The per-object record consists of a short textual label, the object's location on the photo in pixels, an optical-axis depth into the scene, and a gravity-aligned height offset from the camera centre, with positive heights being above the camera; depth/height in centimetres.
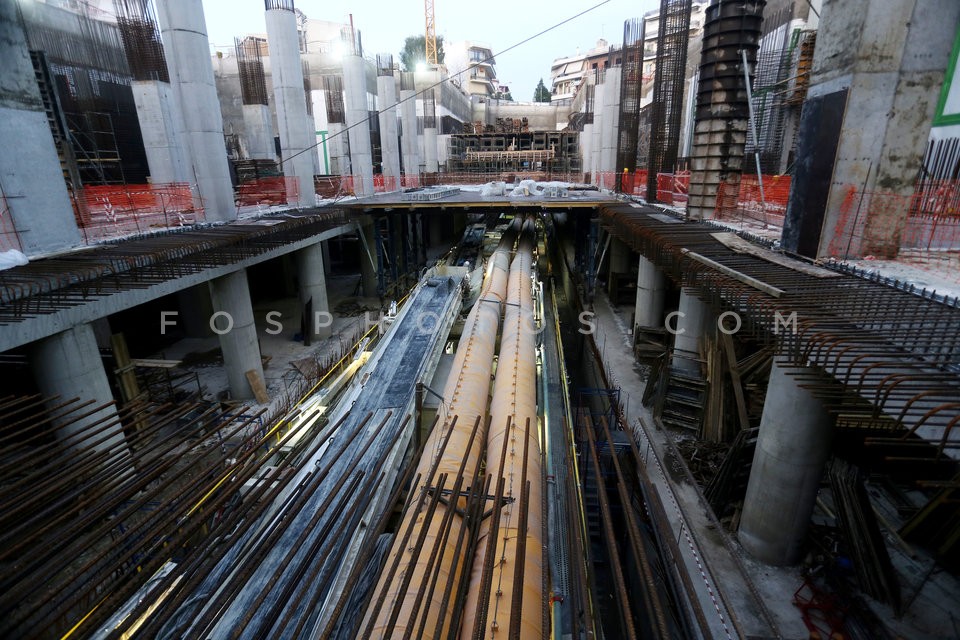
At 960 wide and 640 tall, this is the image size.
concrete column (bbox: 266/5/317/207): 1752 +327
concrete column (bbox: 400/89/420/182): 3462 +254
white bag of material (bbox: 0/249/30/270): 858 -134
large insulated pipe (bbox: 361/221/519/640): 404 -366
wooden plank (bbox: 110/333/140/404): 1102 -433
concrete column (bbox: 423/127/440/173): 4434 +268
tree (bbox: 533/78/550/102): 10875 +1921
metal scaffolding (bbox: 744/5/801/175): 2195 +374
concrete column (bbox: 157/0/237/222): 1338 +251
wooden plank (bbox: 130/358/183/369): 1097 -422
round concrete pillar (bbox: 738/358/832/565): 691 -463
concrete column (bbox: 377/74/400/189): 3078 +328
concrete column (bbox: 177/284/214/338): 1802 -495
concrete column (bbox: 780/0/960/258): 763 +89
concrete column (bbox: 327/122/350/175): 4162 +210
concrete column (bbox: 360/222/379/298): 2423 -495
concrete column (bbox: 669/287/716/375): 1259 -424
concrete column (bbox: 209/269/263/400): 1322 -424
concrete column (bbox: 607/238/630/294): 2159 -393
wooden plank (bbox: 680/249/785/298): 676 -166
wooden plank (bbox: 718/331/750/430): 963 -447
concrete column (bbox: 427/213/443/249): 3569 -414
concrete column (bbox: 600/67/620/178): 2855 +359
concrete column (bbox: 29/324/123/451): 782 -310
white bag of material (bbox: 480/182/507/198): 2294 -64
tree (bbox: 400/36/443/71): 9038 +2495
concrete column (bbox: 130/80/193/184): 2009 +240
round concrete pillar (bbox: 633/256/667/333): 1537 -406
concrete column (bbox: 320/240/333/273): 2689 -456
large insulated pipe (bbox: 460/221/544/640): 398 -376
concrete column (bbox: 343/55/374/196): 2448 +328
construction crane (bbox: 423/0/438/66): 9156 +2701
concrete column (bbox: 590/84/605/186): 3168 +318
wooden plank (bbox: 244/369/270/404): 1387 -605
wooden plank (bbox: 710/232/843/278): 785 -162
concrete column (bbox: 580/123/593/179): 4144 +281
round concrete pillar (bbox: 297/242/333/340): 1861 -422
